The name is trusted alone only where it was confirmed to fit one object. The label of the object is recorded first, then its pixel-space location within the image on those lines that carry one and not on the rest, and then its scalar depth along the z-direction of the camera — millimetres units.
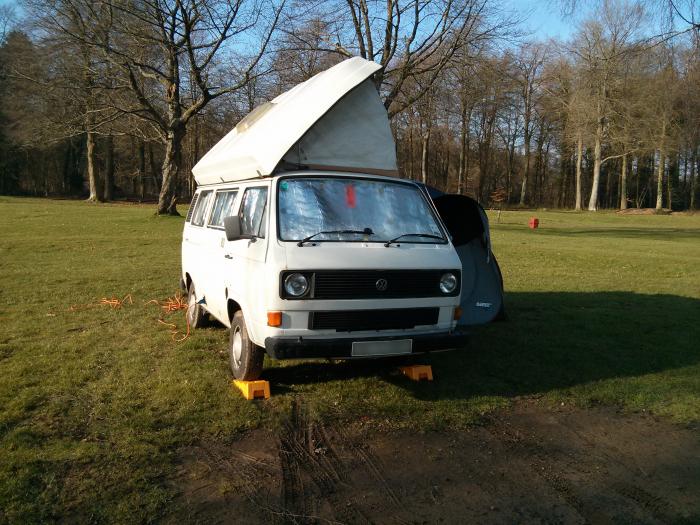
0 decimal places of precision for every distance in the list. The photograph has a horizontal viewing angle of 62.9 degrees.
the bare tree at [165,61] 22656
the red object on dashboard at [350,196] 5676
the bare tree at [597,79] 42469
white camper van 4969
